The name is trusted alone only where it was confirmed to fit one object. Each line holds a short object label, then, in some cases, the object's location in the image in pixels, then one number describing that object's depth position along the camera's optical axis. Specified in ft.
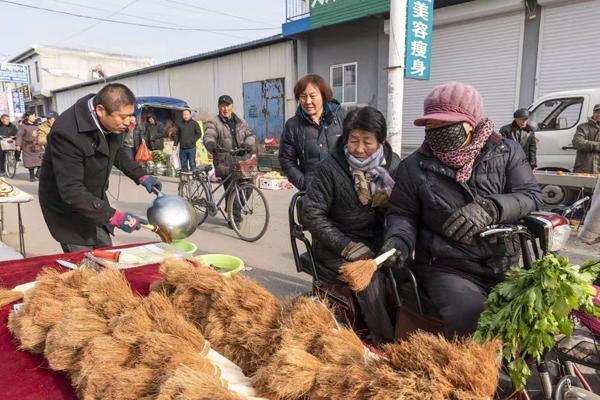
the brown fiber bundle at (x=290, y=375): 2.68
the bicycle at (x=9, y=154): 38.96
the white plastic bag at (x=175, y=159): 42.04
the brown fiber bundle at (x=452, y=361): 2.37
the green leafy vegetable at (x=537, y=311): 3.84
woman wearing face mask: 5.65
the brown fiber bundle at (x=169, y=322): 3.28
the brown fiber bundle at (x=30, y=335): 4.19
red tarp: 3.78
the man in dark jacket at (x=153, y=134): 41.08
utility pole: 17.39
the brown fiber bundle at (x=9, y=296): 5.33
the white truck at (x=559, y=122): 22.57
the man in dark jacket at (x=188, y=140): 32.19
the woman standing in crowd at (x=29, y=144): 35.51
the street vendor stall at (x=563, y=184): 18.42
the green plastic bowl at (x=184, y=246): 7.25
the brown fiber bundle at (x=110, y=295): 3.82
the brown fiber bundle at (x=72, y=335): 3.59
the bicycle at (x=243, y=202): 18.31
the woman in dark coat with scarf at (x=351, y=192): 7.36
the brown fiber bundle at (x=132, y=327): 3.28
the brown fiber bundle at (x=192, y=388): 2.63
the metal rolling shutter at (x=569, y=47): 26.05
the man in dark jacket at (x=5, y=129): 41.68
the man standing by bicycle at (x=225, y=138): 18.99
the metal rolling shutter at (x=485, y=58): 29.40
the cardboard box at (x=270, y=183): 21.30
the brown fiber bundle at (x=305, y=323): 3.02
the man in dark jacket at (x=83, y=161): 7.75
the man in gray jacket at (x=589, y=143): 20.77
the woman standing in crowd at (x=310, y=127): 10.62
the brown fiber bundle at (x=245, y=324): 3.31
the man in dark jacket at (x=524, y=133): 21.93
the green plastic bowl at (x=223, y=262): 6.63
